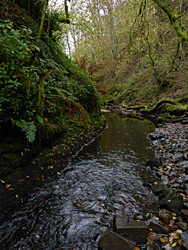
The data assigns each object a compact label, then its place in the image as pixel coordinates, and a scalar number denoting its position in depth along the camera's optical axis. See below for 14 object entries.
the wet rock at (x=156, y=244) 2.28
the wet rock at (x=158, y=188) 3.55
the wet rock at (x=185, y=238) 2.21
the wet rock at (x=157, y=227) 2.53
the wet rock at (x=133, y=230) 2.40
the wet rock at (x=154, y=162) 4.77
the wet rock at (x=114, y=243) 2.21
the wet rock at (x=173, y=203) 2.93
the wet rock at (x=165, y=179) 3.95
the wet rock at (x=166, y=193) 3.35
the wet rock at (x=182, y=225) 2.54
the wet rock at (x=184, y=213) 2.72
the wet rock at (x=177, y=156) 5.08
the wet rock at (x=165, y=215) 2.76
